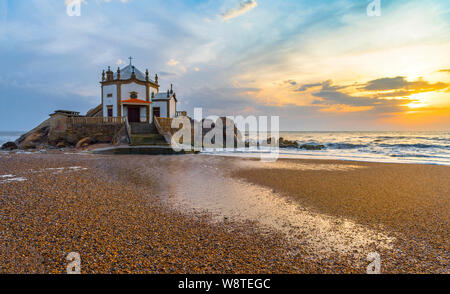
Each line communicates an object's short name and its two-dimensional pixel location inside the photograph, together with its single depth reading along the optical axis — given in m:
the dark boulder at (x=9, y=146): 23.11
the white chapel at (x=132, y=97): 29.80
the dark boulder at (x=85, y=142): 22.59
